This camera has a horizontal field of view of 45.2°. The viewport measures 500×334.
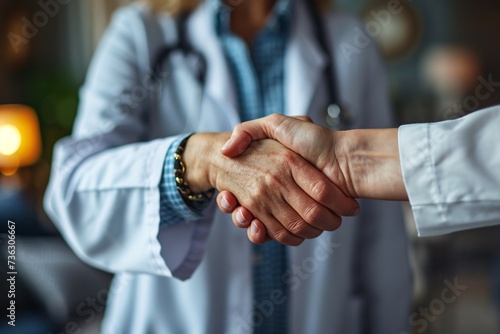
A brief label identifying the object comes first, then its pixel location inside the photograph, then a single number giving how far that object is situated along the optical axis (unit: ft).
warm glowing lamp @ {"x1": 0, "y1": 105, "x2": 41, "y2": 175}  8.75
